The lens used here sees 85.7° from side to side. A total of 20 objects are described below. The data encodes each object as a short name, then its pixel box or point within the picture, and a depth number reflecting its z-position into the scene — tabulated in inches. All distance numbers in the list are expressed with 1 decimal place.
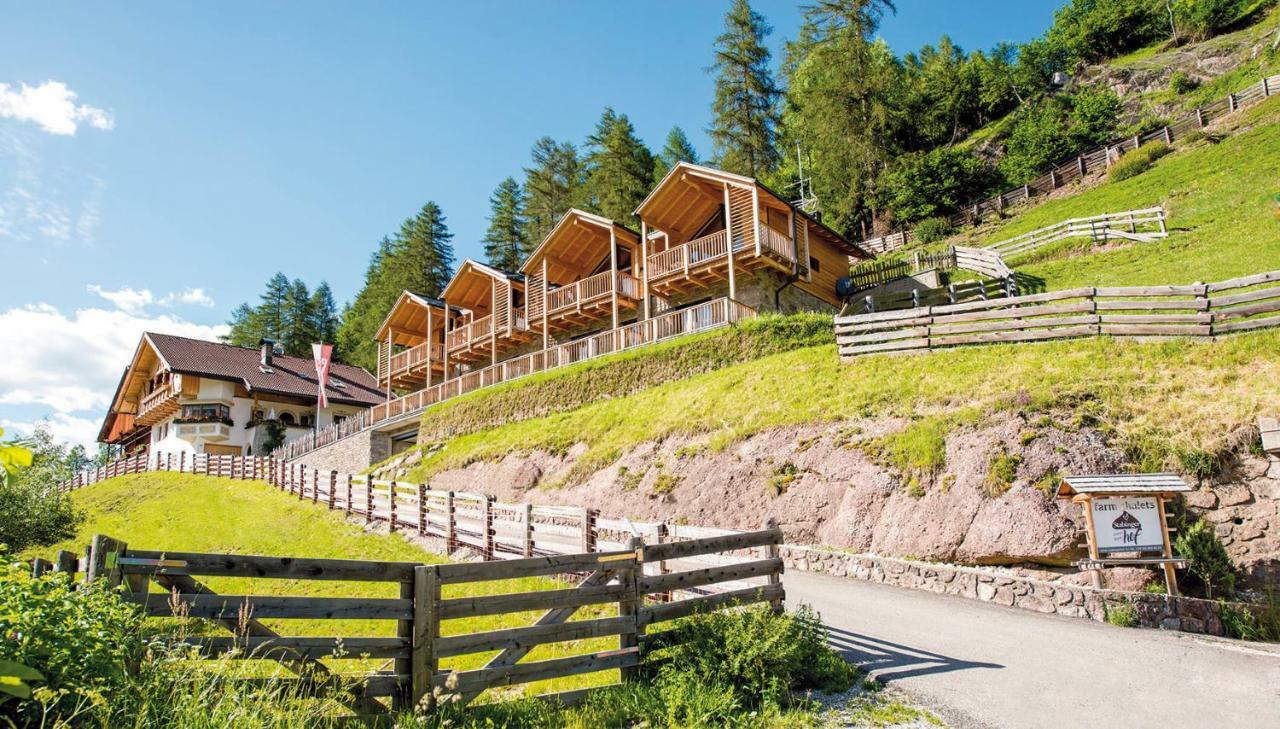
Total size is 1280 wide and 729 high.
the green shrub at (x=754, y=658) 255.0
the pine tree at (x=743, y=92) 1828.2
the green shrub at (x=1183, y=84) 1967.3
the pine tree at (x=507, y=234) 2293.3
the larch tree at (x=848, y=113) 1879.9
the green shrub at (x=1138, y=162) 1478.8
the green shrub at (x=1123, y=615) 362.9
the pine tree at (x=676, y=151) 2278.5
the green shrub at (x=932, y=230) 1692.9
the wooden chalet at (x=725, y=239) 1018.7
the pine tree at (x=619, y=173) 1967.3
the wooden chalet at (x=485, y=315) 1373.0
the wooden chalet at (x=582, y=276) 1200.8
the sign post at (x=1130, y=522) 374.3
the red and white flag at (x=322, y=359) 1421.0
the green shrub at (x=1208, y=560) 377.4
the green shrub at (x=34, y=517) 850.8
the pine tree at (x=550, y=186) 2233.0
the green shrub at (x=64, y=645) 149.0
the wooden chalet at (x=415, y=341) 1542.8
